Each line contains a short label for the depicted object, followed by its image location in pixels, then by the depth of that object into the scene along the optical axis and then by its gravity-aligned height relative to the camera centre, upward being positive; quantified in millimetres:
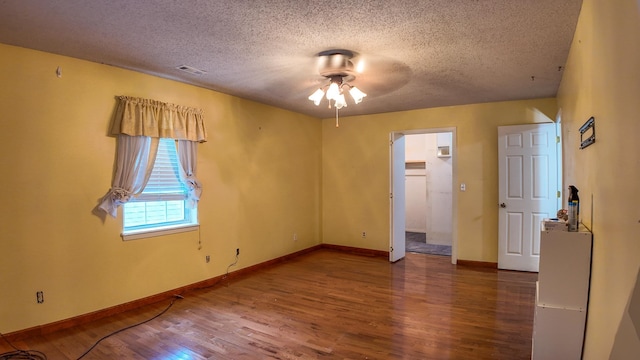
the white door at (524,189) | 4664 -146
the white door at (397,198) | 5562 -339
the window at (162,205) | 3643 -309
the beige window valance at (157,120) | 3410 +649
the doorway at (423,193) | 5623 -293
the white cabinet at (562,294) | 2121 -762
